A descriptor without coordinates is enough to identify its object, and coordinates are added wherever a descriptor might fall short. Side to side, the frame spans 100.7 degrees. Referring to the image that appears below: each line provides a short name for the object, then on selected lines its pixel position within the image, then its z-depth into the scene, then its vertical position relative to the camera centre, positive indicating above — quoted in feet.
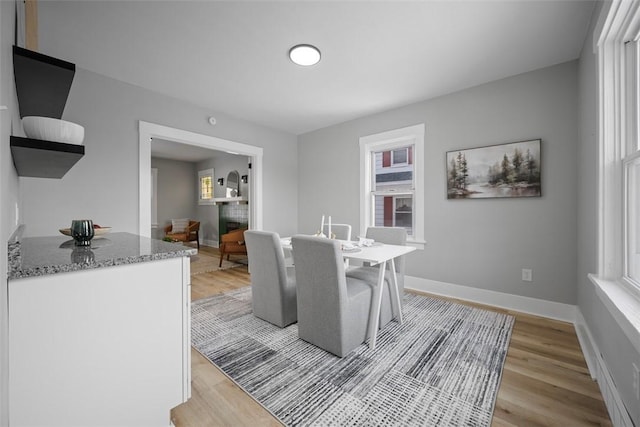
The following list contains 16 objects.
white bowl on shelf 3.48 +1.13
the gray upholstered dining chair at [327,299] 5.92 -2.06
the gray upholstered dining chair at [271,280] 7.39 -2.00
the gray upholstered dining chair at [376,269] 7.68 -1.83
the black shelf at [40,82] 3.43 +1.93
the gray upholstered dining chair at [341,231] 10.48 -0.73
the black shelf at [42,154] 3.32 +0.83
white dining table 6.50 -1.38
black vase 4.57 -0.33
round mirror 21.53 +2.39
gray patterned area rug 4.58 -3.40
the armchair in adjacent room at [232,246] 15.93 -1.98
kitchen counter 2.90 -1.53
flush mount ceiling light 7.38 +4.59
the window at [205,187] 24.08 +2.44
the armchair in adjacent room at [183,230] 20.95 -1.47
